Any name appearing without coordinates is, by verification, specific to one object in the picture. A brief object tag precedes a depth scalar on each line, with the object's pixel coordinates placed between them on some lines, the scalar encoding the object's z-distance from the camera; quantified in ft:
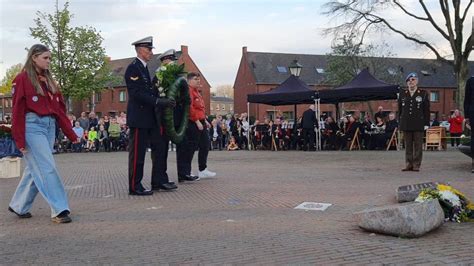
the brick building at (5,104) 289.08
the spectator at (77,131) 79.51
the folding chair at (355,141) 70.23
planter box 37.22
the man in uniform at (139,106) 24.80
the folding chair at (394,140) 67.05
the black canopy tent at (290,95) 69.77
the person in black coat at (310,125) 68.90
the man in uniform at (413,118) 34.94
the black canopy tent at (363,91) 64.59
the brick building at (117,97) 225.76
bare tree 99.09
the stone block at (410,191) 20.37
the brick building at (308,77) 213.05
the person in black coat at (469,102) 32.42
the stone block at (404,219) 16.06
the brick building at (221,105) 417.16
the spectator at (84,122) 83.67
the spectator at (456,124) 77.00
